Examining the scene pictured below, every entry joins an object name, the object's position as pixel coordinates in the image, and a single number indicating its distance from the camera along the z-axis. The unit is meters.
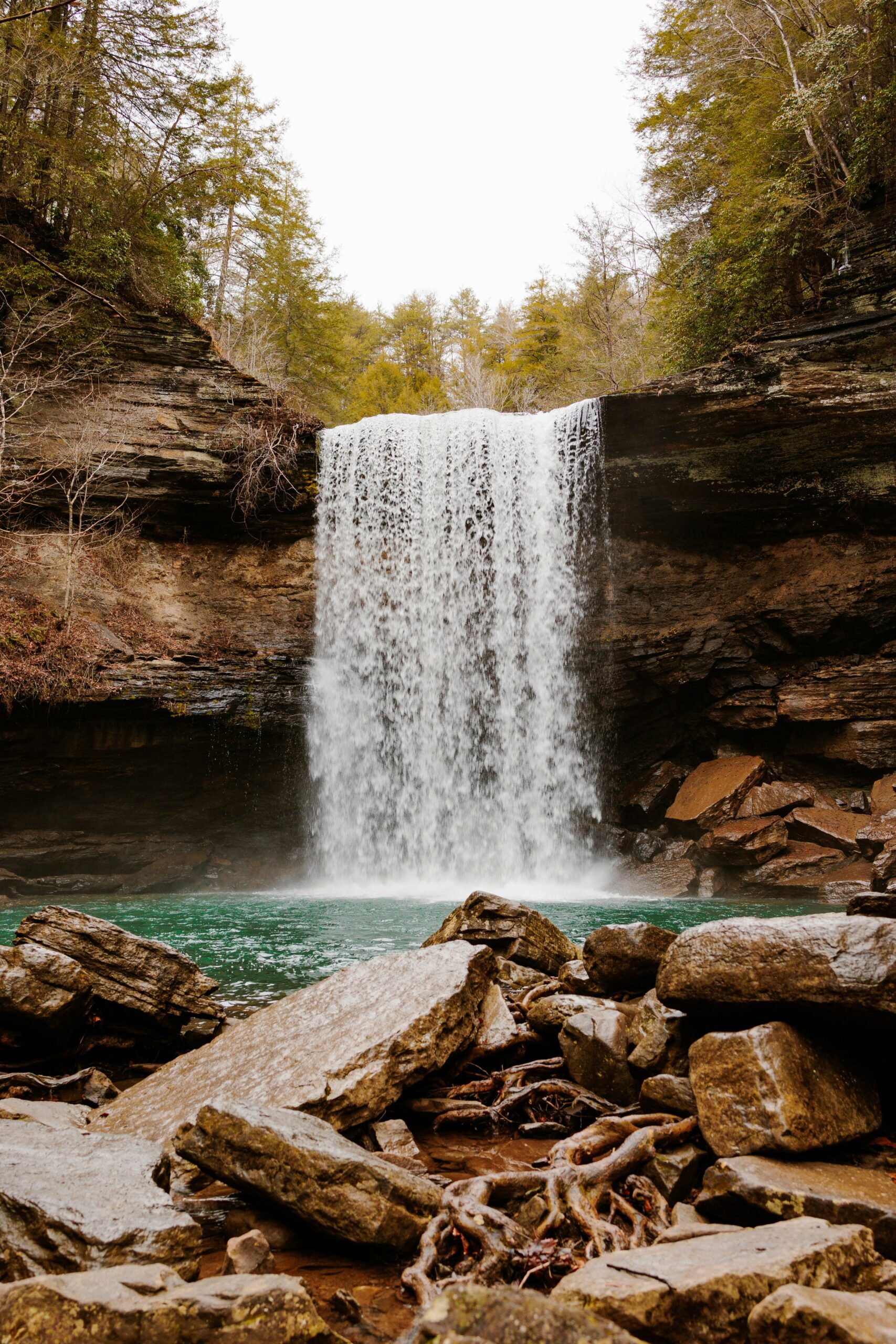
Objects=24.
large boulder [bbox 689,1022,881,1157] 2.62
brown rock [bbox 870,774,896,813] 13.38
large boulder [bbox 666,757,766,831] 13.97
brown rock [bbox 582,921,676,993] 4.37
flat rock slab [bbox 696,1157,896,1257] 2.18
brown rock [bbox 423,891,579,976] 5.53
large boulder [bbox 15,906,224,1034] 4.82
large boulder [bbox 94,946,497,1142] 3.34
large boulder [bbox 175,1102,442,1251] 2.42
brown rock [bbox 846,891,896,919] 3.60
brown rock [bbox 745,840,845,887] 12.56
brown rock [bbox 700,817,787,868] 13.02
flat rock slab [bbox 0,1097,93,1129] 3.30
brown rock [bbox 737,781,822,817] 13.72
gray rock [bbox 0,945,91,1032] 4.39
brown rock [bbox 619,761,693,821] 15.48
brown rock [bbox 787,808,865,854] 12.80
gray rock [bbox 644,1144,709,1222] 2.70
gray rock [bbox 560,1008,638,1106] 3.57
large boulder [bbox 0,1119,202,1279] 2.11
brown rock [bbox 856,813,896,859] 12.07
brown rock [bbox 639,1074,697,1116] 3.15
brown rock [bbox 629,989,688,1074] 3.42
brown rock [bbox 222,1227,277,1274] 2.21
